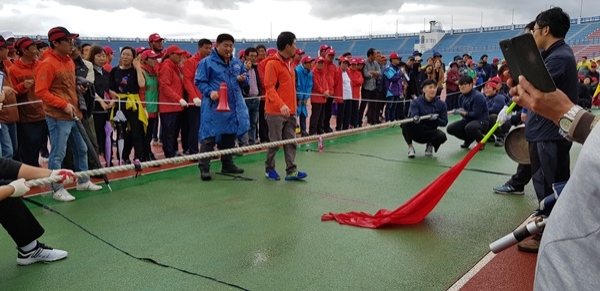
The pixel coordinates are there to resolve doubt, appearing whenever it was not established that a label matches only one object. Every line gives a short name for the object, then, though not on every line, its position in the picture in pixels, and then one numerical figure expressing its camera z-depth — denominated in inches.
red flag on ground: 161.0
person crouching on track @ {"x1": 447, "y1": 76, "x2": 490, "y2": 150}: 303.6
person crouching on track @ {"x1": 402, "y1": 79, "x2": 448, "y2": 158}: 290.0
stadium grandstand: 1423.5
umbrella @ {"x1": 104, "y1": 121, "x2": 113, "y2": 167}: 240.4
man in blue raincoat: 221.0
